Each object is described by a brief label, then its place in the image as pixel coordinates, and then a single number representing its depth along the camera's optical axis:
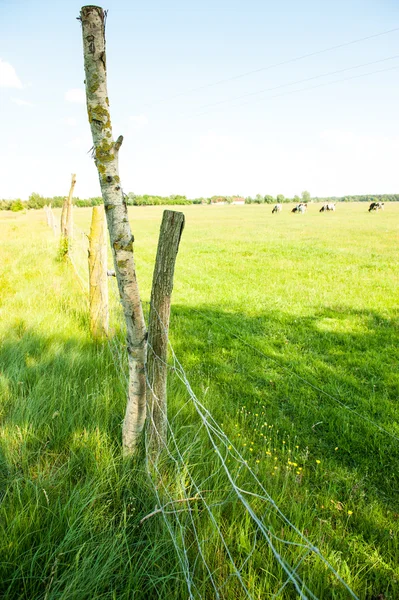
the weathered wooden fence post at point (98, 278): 4.52
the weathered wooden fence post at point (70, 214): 9.15
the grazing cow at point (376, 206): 51.29
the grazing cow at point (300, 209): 54.10
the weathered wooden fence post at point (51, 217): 16.17
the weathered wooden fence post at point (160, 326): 2.09
